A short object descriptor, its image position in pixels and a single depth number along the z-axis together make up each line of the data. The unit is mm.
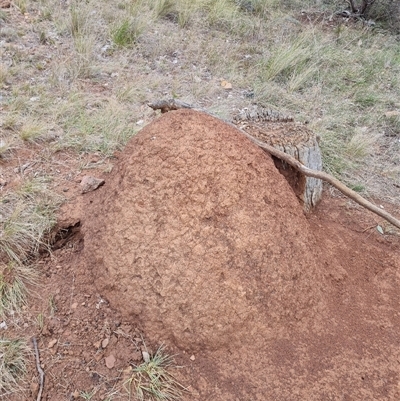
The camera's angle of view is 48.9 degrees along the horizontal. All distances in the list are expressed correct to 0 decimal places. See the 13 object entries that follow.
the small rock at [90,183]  2332
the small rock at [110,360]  1621
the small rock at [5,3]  4496
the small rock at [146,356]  1632
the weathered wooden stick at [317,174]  2025
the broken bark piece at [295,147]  2271
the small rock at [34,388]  1546
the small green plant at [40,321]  1724
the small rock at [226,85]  4027
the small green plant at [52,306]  1764
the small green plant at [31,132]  2750
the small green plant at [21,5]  4430
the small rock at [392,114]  3965
